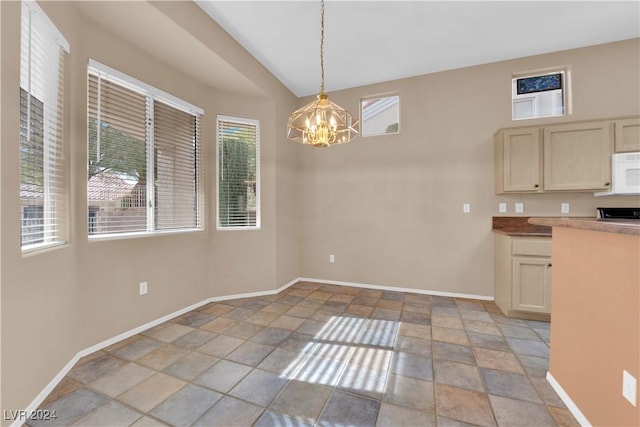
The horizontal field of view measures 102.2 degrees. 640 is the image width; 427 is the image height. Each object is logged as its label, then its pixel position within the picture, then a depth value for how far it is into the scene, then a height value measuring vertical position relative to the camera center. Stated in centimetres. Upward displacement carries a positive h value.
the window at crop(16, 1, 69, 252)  159 +56
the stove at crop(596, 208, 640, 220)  279 +0
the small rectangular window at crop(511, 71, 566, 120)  317 +148
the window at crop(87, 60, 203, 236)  227 +58
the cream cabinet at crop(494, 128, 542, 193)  294 +62
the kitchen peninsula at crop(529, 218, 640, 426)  112 -54
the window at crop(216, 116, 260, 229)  349 +56
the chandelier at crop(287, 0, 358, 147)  202 +74
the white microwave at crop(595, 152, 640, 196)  262 +40
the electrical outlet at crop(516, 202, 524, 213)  321 +7
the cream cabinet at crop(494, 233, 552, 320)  274 -70
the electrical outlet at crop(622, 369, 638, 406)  108 -75
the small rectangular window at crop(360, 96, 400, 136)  387 +151
